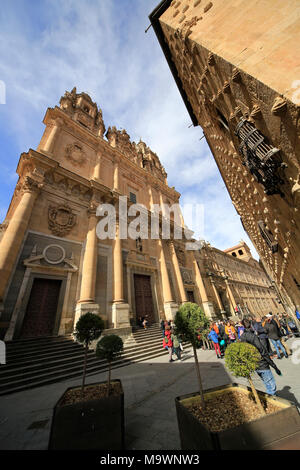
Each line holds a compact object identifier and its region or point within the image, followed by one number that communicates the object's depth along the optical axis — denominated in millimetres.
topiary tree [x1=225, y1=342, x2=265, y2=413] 2389
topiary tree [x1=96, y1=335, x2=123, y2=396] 3869
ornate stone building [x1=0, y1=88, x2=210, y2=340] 9227
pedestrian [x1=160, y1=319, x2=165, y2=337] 11727
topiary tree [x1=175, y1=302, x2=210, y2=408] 3311
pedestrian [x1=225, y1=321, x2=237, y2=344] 8867
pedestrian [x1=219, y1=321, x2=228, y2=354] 8336
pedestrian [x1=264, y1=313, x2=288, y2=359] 6129
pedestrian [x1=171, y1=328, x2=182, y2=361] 7996
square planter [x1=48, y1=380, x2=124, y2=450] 2270
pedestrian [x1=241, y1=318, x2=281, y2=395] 3402
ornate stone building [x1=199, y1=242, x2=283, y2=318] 22578
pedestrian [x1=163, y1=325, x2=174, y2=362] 7990
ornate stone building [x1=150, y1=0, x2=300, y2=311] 2715
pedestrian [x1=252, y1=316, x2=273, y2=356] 5042
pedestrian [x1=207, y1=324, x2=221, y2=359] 8016
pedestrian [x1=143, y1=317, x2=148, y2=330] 12245
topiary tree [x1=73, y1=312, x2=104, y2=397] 4566
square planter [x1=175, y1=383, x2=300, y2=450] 1566
